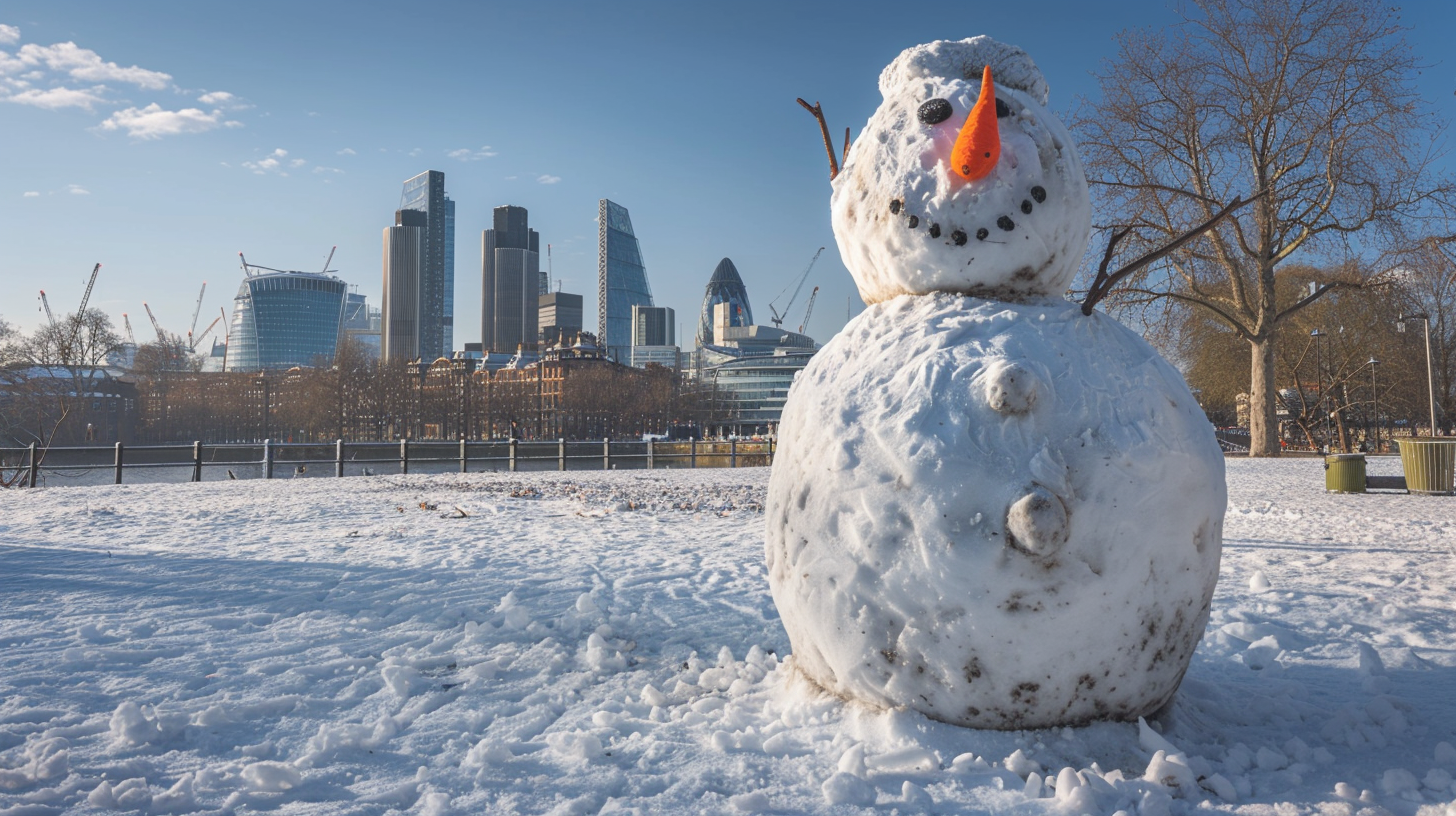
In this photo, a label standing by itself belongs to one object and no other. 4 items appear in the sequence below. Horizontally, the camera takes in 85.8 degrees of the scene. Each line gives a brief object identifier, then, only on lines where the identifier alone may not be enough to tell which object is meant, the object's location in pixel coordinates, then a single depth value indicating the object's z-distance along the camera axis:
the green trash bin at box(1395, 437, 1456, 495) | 12.48
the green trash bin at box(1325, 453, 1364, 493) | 12.84
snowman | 2.57
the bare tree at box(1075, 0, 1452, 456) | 20.30
